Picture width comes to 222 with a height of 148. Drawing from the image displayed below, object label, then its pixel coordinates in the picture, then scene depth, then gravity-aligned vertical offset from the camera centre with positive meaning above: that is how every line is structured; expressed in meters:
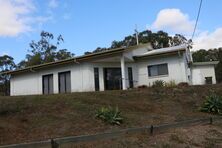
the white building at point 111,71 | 13.55 +1.32
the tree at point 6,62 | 34.10 +5.50
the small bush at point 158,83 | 12.77 +0.19
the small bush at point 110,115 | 6.23 -0.97
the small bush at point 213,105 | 8.63 -1.01
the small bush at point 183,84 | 12.41 +0.05
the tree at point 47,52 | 30.22 +6.45
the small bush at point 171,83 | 12.80 +0.16
